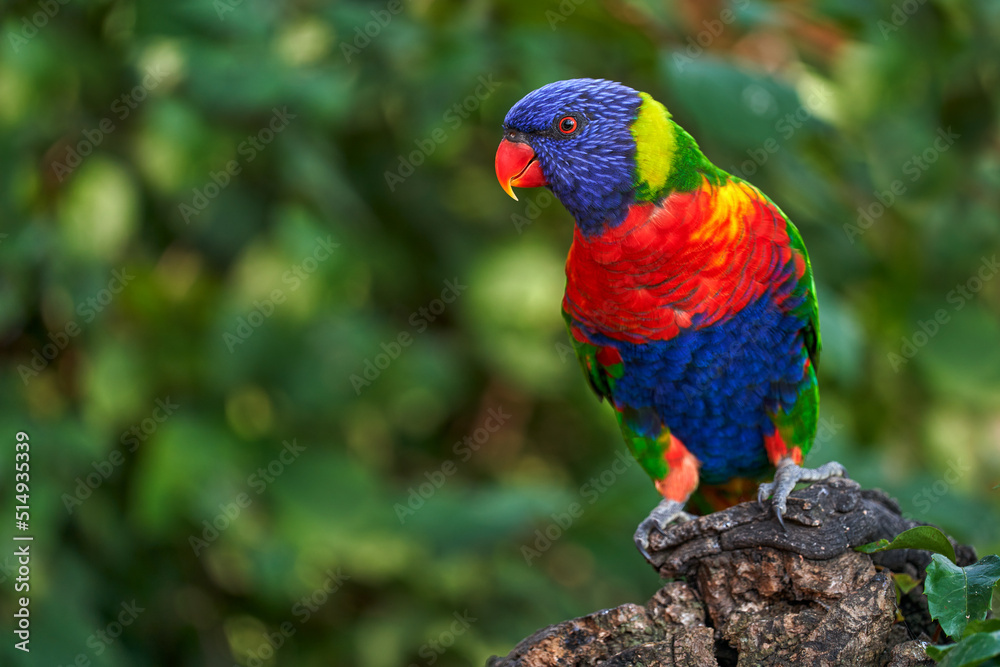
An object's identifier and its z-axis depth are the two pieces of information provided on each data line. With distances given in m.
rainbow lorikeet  3.40
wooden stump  3.34
